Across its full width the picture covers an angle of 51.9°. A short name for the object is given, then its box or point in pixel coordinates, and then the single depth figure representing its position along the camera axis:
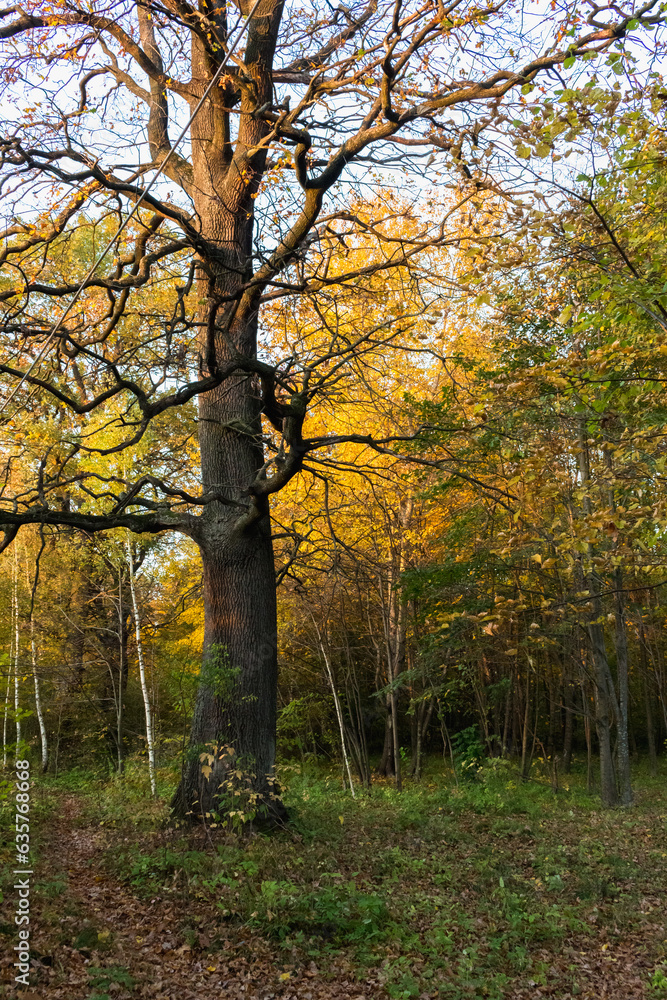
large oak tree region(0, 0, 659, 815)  5.44
